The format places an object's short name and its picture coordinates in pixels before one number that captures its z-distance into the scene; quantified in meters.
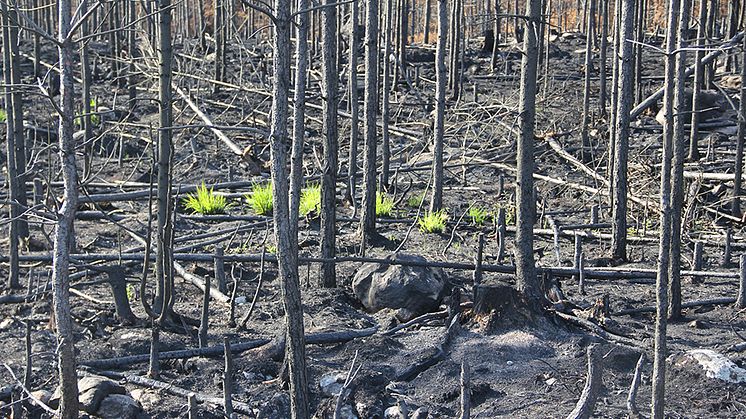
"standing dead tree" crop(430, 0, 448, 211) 11.90
